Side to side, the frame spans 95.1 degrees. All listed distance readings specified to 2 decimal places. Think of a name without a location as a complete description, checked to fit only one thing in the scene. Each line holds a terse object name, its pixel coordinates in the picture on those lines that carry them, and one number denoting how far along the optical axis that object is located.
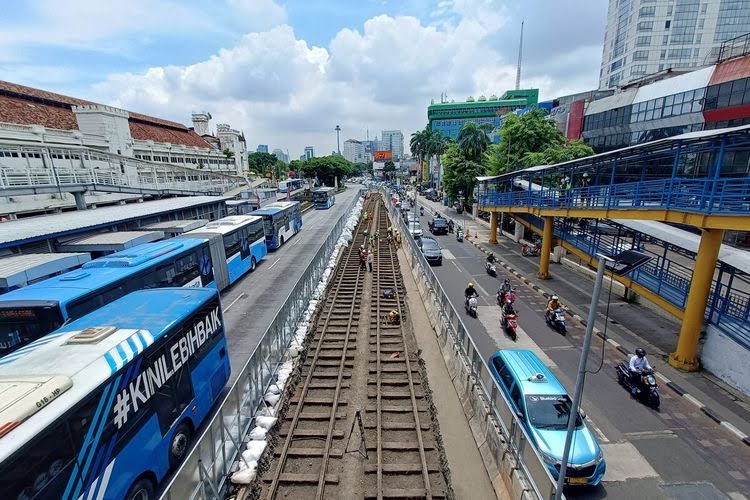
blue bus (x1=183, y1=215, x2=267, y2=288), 19.23
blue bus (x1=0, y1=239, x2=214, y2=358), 8.79
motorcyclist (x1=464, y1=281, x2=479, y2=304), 17.89
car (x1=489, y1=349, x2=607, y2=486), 7.63
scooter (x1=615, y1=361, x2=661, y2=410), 10.64
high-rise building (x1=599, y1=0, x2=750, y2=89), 59.59
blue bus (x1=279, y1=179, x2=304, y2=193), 79.18
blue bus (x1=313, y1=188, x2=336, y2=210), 64.44
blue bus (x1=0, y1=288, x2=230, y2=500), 4.89
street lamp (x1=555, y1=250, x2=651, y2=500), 4.75
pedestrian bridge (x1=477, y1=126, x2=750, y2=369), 10.98
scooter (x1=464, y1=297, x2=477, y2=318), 17.44
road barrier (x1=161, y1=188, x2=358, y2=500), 6.34
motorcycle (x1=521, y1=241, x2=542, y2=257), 28.86
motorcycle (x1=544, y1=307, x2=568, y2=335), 15.60
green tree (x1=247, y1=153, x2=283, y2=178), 125.97
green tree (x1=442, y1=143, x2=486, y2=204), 49.94
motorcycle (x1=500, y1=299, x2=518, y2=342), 15.23
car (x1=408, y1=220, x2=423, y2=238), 33.25
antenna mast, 156.90
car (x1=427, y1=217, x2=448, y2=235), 38.72
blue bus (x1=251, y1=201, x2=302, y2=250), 30.55
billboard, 160.12
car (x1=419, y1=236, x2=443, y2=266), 26.52
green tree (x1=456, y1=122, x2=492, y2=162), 51.17
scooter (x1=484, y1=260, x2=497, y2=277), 24.11
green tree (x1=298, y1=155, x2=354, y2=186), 103.94
